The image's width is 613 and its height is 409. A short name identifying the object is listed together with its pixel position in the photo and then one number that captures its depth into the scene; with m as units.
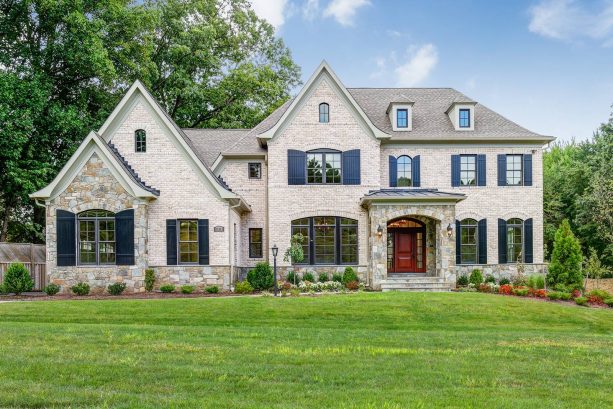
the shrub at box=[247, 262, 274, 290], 20.56
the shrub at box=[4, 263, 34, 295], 19.23
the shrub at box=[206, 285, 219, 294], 19.75
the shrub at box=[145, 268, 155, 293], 19.92
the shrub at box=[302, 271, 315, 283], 22.08
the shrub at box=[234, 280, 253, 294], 19.88
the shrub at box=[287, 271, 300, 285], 22.17
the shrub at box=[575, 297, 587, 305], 17.91
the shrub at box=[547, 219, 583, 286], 22.36
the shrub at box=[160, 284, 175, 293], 19.78
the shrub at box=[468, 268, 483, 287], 22.62
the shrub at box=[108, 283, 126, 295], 19.27
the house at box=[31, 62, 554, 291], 20.05
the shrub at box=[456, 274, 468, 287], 22.83
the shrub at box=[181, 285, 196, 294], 19.59
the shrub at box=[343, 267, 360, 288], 21.69
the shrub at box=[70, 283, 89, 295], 19.27
